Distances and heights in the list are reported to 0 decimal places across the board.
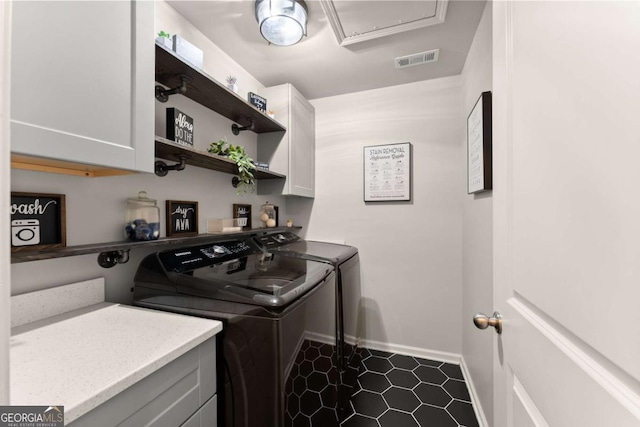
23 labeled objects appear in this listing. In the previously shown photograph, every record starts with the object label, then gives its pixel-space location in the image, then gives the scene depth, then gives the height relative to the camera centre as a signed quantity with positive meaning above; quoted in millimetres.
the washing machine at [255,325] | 1002 -464
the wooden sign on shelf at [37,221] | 907 -30
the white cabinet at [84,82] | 706 +420
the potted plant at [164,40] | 1134 +809
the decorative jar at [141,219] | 1240 -28
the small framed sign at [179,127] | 1344 +462
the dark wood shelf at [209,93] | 1240 +726
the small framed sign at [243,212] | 2059 +8
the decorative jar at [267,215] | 2365 -20
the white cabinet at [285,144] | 2240 +613
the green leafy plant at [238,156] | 1642 +369
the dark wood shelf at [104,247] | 863 -142
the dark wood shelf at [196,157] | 1210 +314
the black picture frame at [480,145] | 1428 +403
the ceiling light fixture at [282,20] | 1415 +1109
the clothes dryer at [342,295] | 1607 -586
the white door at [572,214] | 350 -3
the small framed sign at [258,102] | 1913 +839
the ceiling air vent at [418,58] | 1940 +1196
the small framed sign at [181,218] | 1500 -30
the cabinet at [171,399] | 672 -567
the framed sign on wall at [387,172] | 2426 +385
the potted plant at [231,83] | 1726 +871
